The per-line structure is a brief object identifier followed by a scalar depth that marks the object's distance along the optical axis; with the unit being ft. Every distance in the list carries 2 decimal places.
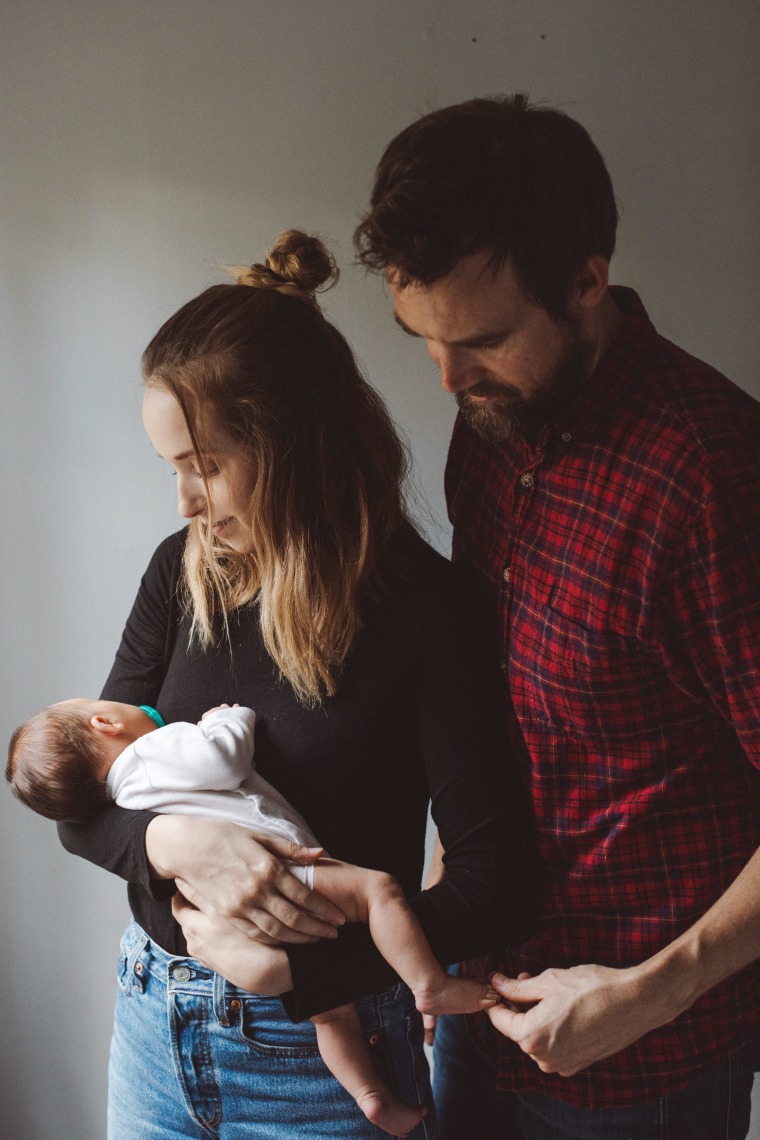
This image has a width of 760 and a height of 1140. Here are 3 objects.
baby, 3.96
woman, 4.04
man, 3.58
